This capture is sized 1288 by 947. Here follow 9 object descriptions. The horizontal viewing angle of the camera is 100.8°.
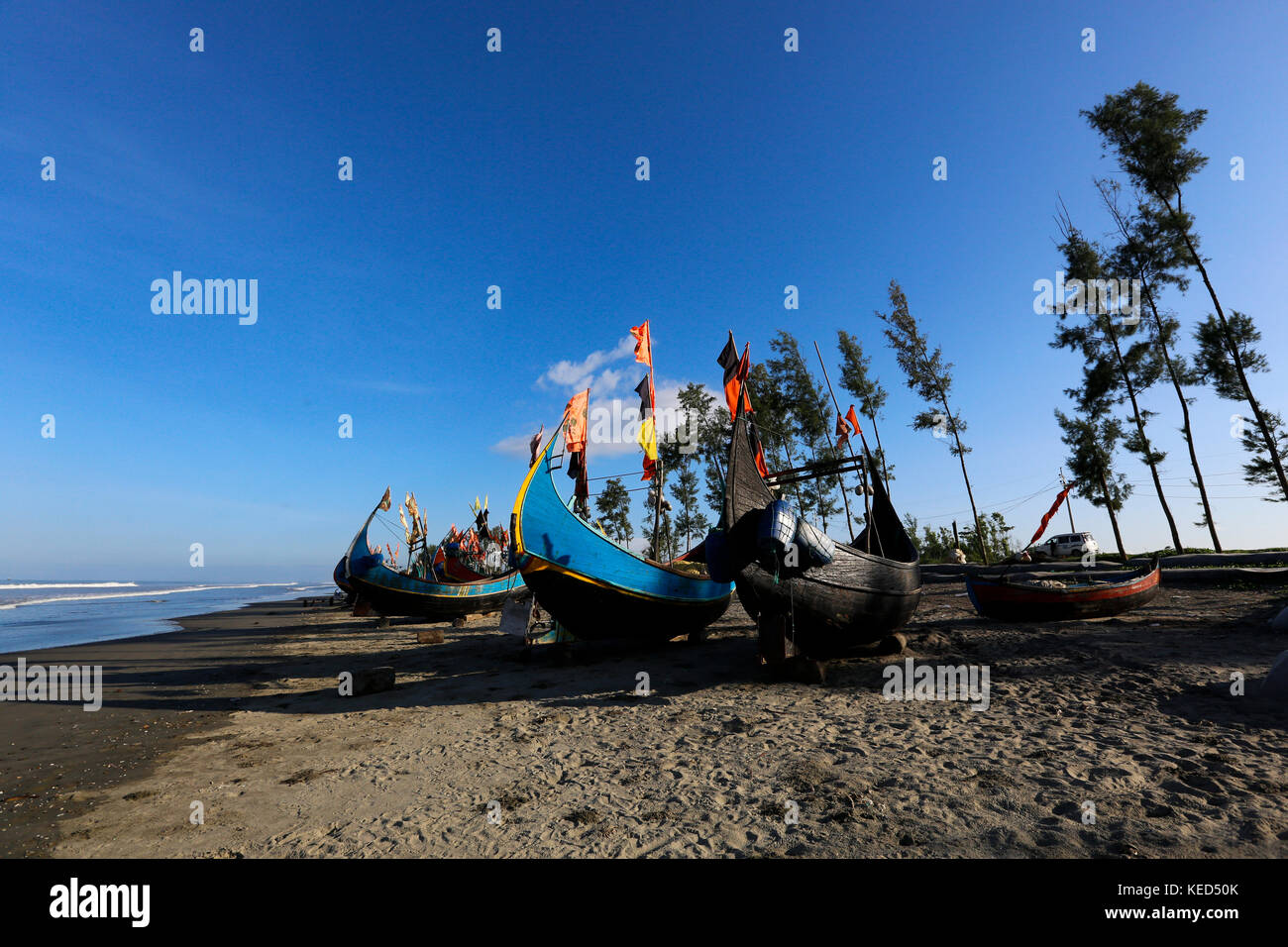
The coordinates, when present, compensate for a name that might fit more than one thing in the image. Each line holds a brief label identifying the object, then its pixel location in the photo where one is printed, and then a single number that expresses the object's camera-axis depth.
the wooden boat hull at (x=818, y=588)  9.41
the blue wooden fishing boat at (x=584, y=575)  11.93
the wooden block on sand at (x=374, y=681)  10.44
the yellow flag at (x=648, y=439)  16.83
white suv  35.62
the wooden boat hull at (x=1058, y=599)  13.23
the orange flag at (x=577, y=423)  14.23
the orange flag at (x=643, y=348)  16.55
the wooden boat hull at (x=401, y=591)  24.56
